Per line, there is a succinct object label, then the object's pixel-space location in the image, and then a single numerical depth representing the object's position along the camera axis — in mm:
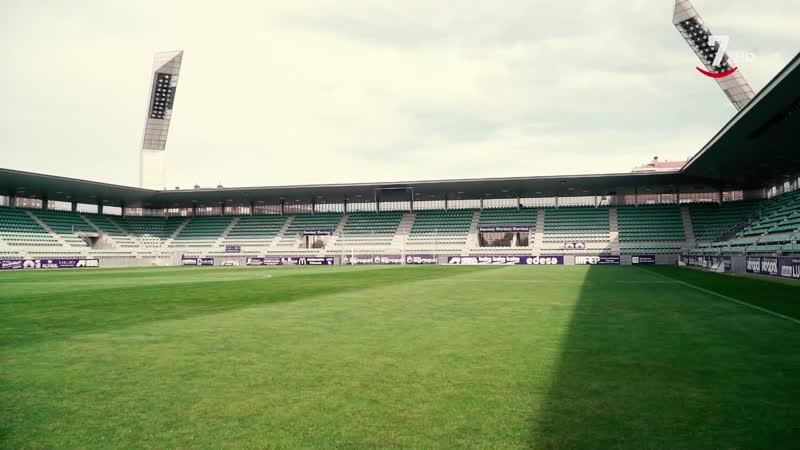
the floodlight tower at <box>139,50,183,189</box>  64938
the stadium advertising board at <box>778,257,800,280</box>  26328
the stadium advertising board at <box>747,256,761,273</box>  32537
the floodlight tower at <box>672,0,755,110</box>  66062
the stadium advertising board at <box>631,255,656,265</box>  54312
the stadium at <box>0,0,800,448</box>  4727
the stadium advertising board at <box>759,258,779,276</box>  29469
